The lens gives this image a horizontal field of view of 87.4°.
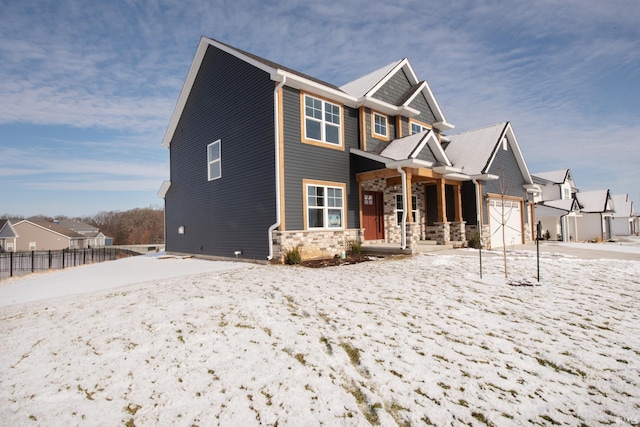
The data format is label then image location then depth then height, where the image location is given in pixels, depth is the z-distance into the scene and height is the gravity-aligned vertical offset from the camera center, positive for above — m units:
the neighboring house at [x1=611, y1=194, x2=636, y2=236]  39.19 +0.10
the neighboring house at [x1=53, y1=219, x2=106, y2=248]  60.18 -0.06
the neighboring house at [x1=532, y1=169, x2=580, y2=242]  24.62 +1.04
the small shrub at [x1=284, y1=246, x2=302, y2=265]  10.42 -1.00
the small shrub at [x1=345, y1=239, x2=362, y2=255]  12.09 -0.85
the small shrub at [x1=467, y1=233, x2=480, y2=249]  14.77 -0.96
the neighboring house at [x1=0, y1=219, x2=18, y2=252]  50.16 -0.95
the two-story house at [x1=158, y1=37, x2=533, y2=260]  11.14 +2.31
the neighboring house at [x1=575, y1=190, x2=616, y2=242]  28.11 -0.01
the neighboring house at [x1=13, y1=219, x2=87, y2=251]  51.19 -0.85
